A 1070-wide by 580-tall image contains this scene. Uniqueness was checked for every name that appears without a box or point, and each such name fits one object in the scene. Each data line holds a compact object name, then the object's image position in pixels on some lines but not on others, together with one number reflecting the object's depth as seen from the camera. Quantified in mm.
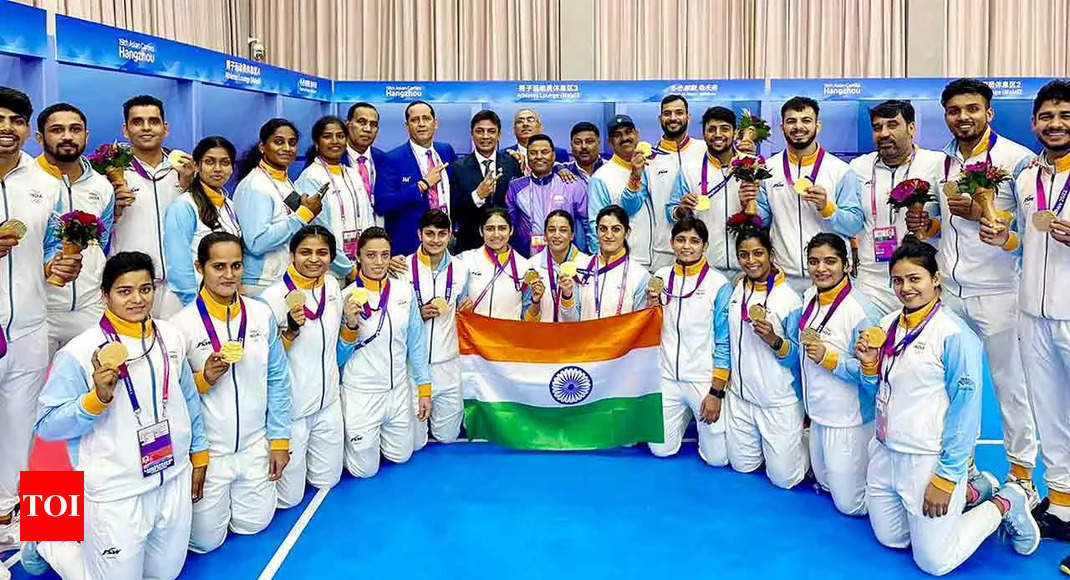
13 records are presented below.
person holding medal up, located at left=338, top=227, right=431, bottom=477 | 5523
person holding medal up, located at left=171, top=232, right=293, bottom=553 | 4363
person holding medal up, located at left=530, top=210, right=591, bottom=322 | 5922
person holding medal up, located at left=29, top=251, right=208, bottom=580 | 3658
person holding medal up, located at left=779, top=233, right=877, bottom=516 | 4836
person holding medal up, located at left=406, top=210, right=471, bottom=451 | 5961
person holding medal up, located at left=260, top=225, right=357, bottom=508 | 5039
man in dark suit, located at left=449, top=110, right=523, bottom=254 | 7168
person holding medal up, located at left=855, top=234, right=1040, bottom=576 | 4074
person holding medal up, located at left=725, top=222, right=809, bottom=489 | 5328
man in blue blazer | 7043
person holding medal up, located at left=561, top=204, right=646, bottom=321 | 6016
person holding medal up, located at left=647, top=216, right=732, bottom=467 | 5641
